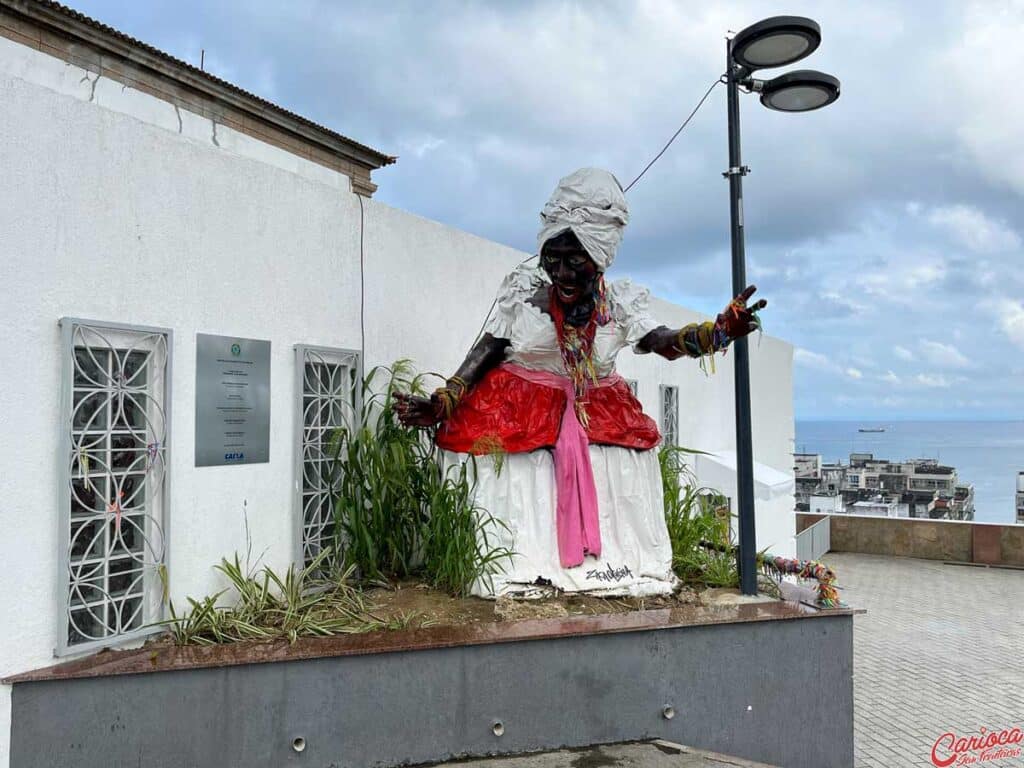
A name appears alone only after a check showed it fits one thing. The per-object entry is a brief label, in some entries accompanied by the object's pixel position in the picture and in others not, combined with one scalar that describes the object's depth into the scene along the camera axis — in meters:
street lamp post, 3.96
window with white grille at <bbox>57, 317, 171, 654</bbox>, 2.85
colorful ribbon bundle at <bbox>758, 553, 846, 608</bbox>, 3.88
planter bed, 2.78
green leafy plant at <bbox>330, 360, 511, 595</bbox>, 3.89
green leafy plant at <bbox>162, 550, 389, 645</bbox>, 3.20
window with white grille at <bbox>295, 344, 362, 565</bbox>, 3.92
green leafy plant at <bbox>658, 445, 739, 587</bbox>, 4.46
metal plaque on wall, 3.38
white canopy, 8.88
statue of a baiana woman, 3.84
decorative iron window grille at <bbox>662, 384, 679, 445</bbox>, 8.81
